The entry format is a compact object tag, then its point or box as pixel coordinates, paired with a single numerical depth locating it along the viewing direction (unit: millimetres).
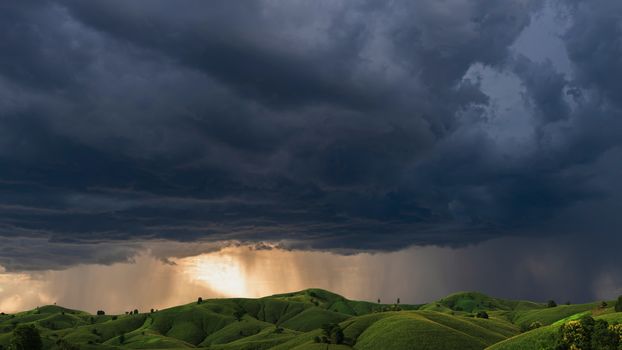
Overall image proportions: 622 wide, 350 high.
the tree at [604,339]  152250
